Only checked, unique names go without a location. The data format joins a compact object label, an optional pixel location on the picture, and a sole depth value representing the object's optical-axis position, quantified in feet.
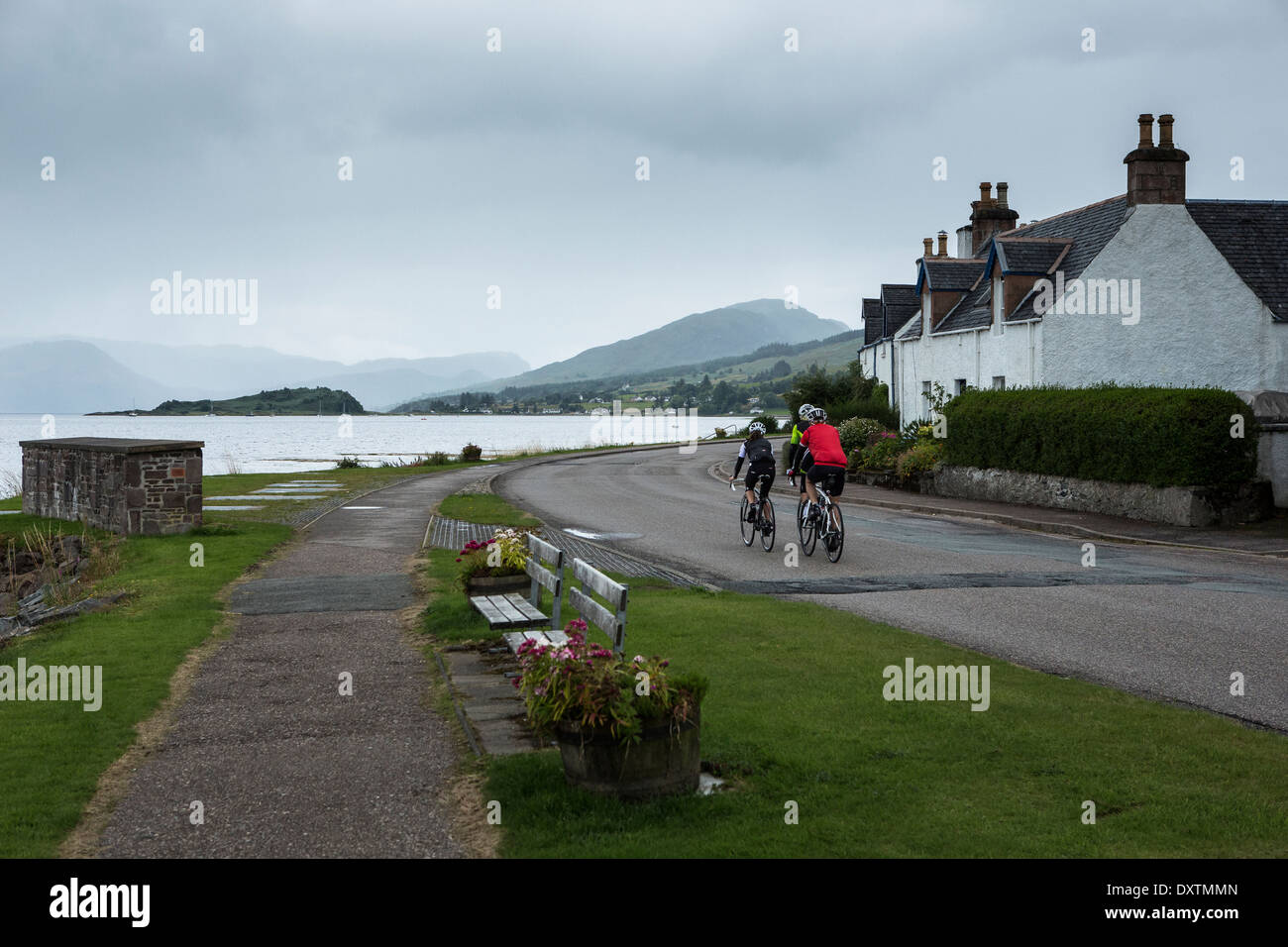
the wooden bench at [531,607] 30.39
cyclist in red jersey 54.13
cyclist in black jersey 58.54
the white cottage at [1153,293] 96.22
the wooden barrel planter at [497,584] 38.22
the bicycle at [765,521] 58.03
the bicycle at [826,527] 53.67
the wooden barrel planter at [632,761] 19.03
